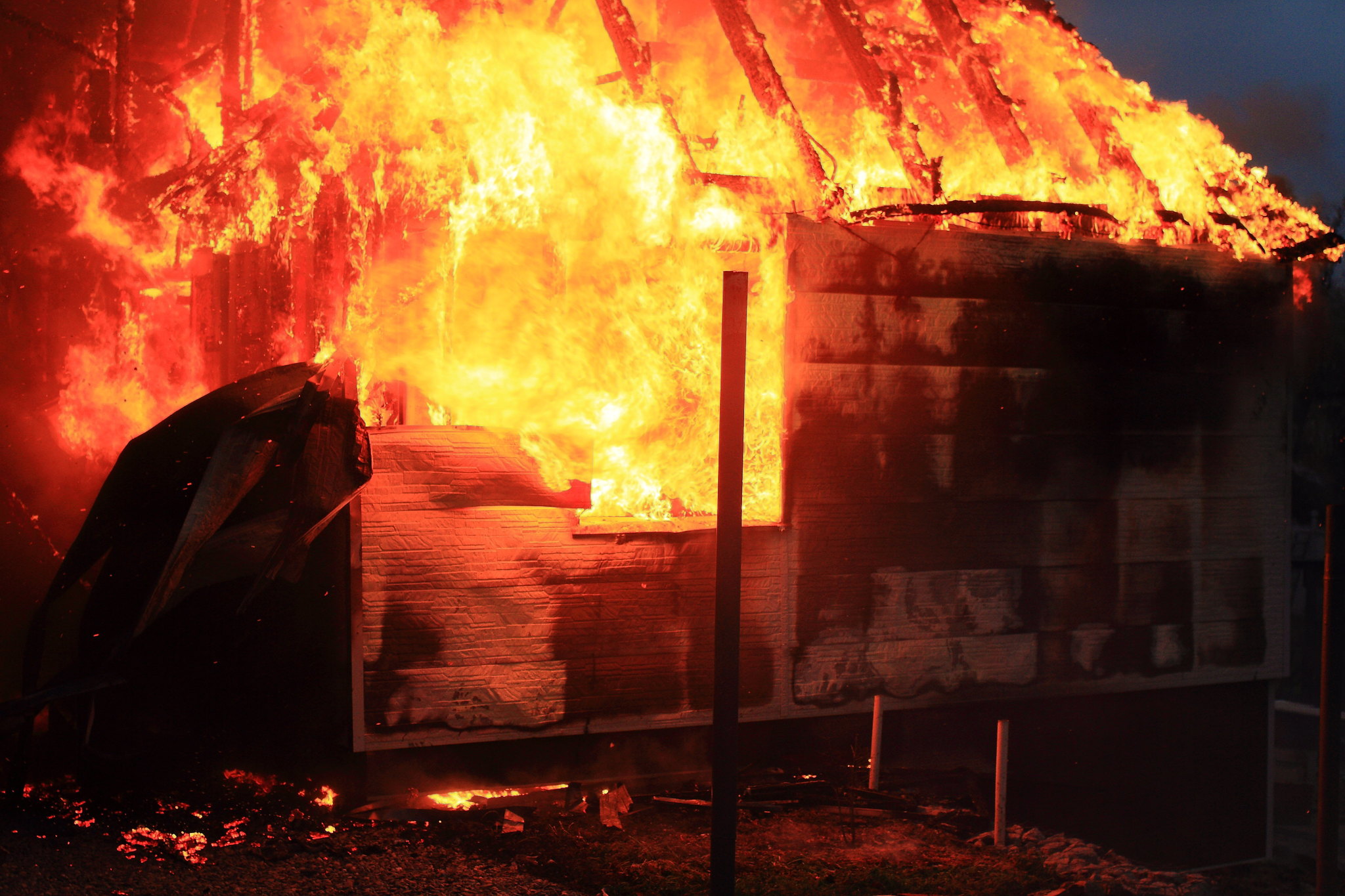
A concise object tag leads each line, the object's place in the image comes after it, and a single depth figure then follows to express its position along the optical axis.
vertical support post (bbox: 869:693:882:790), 6.05
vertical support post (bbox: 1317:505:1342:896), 5.46
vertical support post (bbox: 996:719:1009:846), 5.66
